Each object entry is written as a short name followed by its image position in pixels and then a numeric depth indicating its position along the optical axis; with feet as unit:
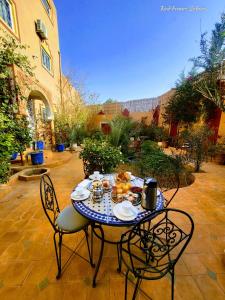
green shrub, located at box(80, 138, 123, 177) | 9.67
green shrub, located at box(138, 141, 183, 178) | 10.44
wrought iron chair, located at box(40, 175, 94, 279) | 4.28
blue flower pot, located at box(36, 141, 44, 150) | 17.80
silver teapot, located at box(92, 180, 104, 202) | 4.40
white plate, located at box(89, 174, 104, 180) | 5.80
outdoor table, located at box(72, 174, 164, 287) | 3.47
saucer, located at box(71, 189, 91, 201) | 4.36
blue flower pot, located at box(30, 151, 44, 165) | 13.64
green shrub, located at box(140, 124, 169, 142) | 24.67
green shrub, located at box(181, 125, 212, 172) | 13.05
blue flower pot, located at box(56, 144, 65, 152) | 20.77
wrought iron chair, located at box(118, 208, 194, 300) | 3.07
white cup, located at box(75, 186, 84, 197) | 4.55
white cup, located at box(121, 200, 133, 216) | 3.61
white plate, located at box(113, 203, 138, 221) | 3.50
